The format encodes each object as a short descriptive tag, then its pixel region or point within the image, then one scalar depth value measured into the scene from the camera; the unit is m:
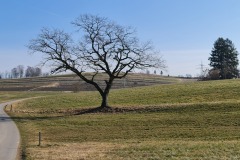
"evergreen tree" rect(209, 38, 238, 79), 104.44
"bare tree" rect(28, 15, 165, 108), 43.22
